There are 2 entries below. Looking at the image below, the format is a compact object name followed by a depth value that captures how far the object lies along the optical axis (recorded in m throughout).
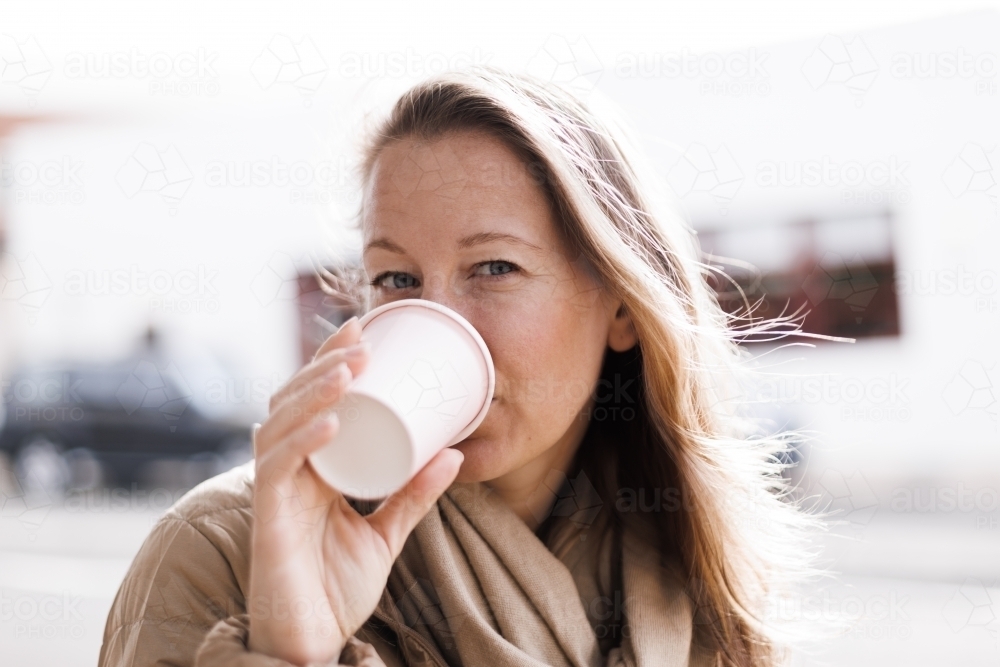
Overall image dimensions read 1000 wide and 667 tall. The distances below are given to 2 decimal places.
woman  0.98
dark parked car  7.12
